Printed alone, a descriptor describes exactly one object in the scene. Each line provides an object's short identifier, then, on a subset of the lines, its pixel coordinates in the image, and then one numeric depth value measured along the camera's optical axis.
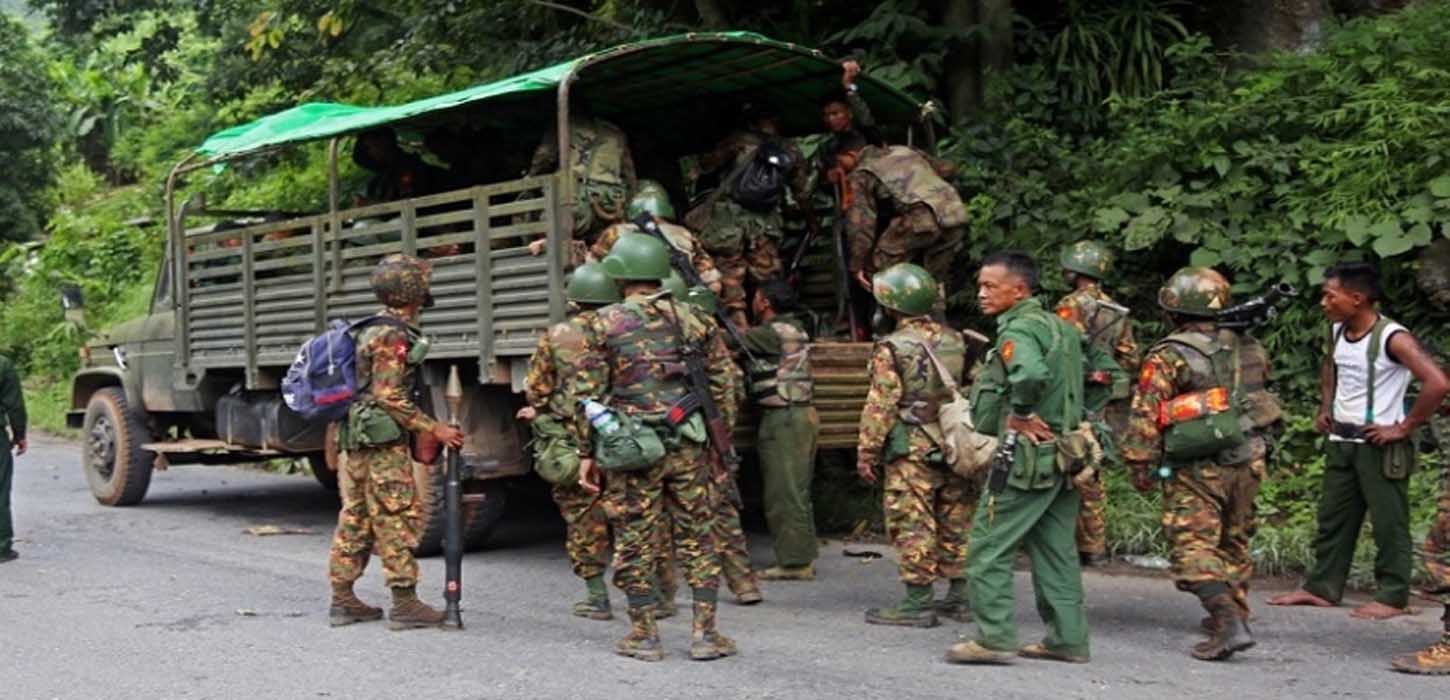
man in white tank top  6.19
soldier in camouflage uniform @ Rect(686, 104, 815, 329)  8.48
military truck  7.74
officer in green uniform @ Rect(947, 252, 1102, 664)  5.55
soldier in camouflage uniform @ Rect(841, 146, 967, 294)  8.51
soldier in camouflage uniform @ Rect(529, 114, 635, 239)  7.86
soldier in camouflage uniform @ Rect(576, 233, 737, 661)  5.86
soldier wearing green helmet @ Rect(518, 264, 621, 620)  6.12
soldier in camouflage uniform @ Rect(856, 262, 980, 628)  6.35
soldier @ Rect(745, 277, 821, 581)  7.56
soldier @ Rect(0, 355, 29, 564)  8.52
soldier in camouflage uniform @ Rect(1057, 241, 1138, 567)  7.11
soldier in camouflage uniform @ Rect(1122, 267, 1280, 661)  5.81
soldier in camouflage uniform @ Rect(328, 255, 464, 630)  6.43
